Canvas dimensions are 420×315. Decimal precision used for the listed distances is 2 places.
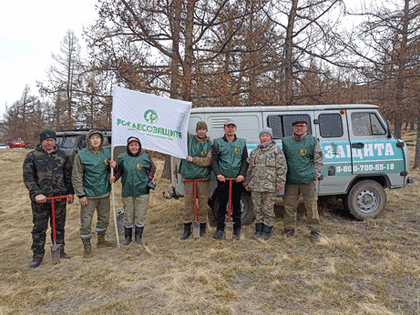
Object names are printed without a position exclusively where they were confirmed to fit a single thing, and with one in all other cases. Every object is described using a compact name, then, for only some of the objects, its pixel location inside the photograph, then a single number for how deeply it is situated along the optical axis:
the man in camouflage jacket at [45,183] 3.93
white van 5.52
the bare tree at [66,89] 8.69
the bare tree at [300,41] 10.38
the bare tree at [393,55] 11.07
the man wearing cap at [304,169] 4.69
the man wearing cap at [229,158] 4.79
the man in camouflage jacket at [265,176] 4.65
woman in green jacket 4.61
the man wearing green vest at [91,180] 4.27
